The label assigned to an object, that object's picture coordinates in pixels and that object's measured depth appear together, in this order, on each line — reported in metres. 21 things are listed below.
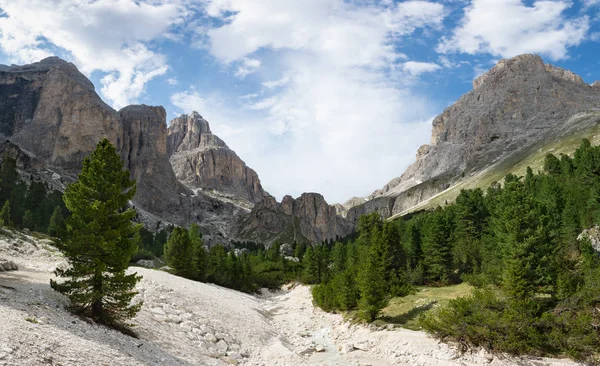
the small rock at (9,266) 32.51
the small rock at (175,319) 31.92
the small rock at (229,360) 26.92
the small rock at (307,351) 34.53
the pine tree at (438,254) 61.74
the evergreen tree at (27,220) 91.69
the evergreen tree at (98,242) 23.05
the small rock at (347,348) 36.51
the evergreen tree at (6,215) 72.25
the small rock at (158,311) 32.38
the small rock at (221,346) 29.62
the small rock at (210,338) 30.43
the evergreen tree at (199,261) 76.00
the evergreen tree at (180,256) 73.38
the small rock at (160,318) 30.57
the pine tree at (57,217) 88.17
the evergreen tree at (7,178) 111.44
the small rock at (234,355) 28.53
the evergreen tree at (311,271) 102.12
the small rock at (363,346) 36.99
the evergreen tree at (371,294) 44.44
